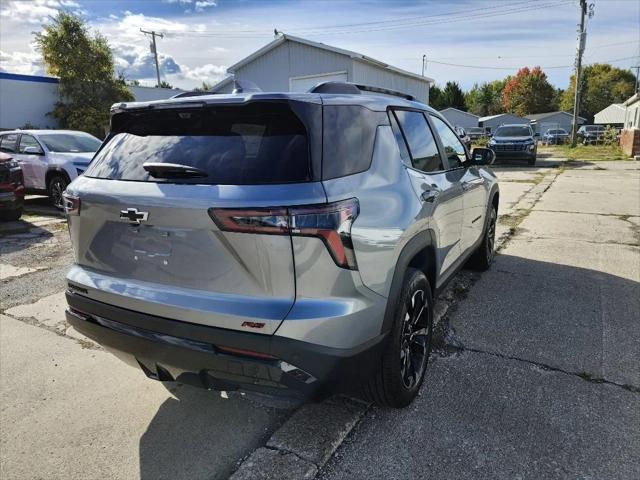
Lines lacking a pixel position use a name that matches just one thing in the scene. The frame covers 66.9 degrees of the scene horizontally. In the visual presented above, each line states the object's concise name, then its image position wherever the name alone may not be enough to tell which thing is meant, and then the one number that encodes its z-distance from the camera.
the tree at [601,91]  83.62
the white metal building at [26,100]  22.28
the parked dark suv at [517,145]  20.12
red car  8.50
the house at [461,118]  69.38
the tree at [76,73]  23.67
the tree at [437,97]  72.34
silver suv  2.09
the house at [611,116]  62.16
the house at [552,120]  70.39
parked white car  10.10
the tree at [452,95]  78.38
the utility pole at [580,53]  30.56
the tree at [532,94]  83.38
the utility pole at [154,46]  45.52
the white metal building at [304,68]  18.39
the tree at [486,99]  95.69
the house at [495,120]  73.93
